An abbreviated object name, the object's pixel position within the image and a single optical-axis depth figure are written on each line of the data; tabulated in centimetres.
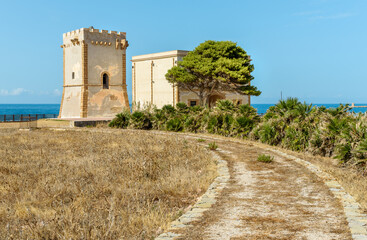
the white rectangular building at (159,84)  3984
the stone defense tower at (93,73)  3662
